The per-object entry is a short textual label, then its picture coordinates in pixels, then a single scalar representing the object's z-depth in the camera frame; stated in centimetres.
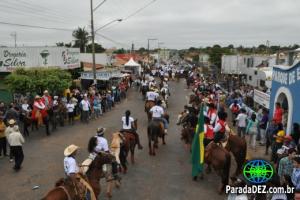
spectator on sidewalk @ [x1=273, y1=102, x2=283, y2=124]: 937
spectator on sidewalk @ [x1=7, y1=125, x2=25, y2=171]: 801
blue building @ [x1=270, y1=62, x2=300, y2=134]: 913
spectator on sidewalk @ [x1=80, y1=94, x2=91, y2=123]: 1316
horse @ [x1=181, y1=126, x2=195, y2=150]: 942
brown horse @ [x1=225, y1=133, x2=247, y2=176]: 750
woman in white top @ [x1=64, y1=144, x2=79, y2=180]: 556
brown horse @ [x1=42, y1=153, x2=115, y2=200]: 493
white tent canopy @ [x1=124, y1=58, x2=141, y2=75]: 2918
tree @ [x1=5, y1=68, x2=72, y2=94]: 1351
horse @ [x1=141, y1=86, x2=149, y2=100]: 1959
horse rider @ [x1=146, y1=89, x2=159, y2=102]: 1389
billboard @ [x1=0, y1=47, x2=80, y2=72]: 1728
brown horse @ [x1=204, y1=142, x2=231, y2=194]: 673
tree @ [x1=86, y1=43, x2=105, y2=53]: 5858
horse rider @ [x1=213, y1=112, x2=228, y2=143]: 780
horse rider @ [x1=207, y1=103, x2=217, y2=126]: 887
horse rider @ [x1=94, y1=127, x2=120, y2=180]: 654
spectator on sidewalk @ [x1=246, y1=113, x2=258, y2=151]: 980
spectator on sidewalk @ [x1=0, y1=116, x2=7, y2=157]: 893
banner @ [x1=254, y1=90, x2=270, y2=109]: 1222
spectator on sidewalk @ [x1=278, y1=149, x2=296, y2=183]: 600
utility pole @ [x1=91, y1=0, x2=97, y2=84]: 1709
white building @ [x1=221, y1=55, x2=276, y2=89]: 2041
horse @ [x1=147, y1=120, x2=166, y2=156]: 908
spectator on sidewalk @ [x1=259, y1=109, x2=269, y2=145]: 1009
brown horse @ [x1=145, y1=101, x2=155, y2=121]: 1310
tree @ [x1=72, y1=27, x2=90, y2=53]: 4692
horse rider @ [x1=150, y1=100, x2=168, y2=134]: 1009
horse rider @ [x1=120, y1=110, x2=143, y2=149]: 861
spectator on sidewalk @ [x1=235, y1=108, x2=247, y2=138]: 1010
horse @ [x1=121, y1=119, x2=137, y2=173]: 780
